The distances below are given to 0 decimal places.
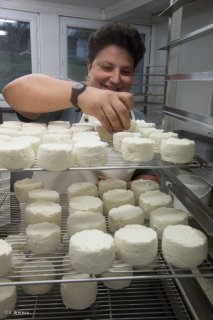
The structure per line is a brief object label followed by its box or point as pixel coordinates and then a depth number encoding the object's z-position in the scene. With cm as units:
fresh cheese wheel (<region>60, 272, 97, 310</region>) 79
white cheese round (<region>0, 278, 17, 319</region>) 75
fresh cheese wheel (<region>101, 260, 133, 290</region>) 78
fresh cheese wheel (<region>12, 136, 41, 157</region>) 87
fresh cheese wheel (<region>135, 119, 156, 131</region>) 126
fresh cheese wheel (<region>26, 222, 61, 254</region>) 78
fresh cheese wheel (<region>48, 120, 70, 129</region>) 122
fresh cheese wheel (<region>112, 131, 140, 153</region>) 98
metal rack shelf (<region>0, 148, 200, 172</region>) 76
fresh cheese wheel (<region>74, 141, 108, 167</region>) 78
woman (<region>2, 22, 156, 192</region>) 87
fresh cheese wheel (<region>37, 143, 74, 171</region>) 74
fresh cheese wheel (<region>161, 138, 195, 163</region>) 79
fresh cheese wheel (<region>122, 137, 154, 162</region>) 81
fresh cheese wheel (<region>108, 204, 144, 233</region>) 86
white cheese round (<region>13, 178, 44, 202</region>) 106
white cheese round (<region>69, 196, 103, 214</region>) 92
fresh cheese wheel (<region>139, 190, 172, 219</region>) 94
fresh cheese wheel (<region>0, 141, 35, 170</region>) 72
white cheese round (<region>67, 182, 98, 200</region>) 105
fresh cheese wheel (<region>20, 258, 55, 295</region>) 77
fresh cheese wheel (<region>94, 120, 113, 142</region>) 115
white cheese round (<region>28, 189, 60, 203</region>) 99
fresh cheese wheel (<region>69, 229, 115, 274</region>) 65
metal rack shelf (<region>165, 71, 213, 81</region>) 66
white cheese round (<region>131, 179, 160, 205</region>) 107
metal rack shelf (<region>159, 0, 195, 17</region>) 87
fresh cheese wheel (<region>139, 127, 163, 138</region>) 110
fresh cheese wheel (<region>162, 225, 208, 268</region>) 67
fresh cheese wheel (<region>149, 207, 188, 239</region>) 82
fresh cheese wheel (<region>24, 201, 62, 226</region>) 87
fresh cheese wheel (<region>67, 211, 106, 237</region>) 82
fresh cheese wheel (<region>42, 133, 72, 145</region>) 93
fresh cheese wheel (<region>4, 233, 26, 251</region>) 84
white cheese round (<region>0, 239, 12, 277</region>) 67
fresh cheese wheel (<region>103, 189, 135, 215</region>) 97
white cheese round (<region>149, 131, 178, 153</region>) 96
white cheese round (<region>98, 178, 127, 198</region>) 111
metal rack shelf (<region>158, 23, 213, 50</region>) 67
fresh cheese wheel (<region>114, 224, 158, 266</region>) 70
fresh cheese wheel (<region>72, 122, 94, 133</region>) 114
